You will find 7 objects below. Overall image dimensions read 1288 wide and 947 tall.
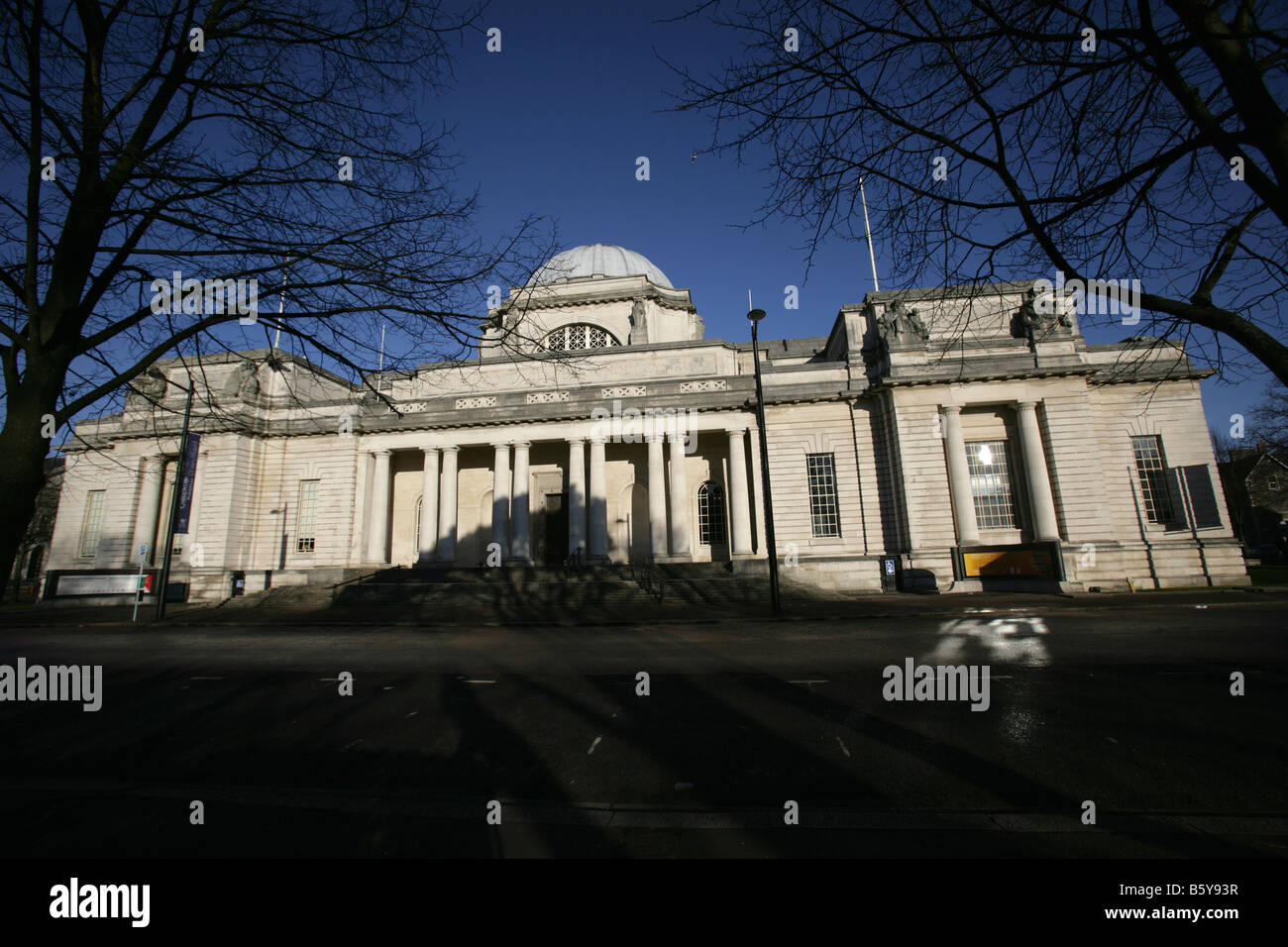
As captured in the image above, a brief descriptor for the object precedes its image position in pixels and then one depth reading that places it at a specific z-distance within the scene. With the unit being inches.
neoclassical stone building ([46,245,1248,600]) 869.2
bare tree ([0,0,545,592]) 140.6
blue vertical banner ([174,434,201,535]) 890.3
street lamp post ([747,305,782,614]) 590.9
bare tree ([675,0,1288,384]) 147.6
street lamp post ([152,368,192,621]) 727.1
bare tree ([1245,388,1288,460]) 1111.6
